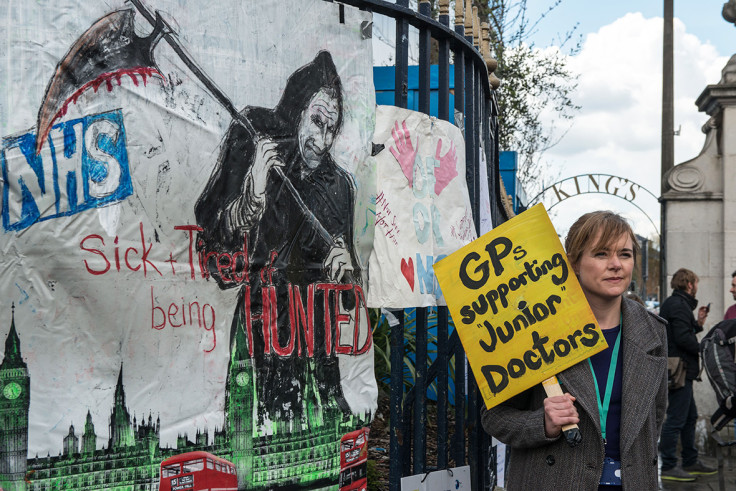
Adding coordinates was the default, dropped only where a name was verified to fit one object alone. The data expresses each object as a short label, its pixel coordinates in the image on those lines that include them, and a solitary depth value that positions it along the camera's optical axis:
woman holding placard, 2.88
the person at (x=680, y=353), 8.05
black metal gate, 3.42
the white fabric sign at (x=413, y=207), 3.29
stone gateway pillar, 10.80
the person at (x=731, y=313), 7.83
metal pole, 15.60
